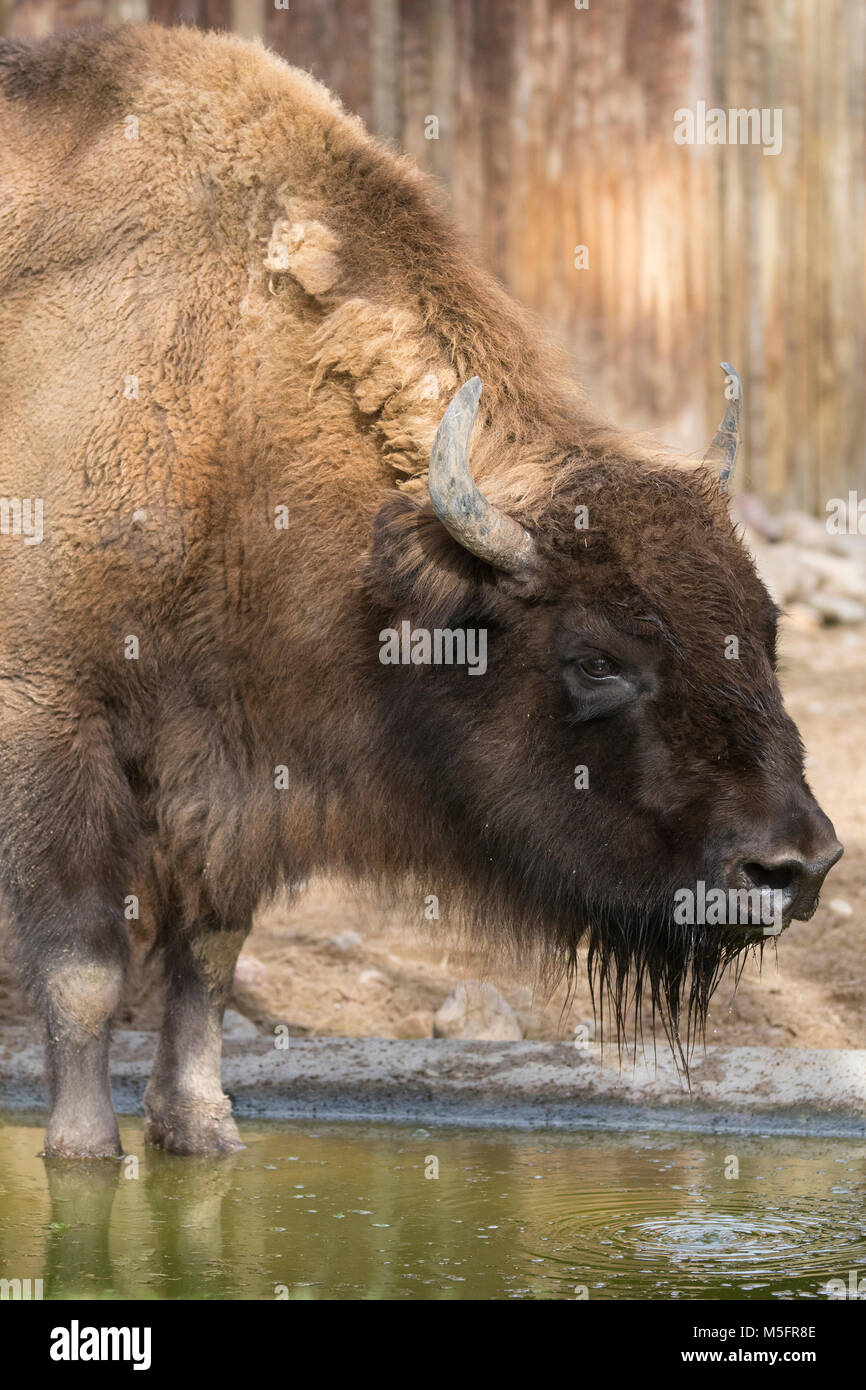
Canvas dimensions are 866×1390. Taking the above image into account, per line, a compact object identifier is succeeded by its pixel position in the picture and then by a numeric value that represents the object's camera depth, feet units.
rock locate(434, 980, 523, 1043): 41.75
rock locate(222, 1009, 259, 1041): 41.52
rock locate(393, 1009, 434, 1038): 42.83
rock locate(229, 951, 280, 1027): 43.45
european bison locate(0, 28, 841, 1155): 29.99
